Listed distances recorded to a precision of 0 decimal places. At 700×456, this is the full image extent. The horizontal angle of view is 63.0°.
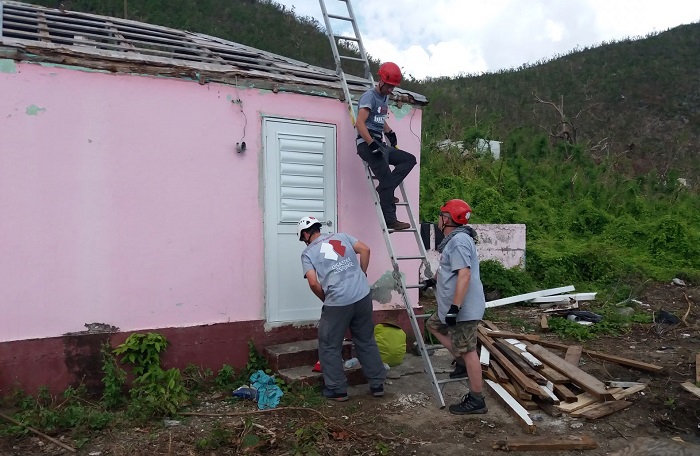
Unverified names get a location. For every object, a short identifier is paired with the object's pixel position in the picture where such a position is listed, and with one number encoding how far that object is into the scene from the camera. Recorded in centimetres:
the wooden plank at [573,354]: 687
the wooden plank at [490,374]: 614
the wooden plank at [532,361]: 620
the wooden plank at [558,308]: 973
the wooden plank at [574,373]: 563
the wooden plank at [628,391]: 581
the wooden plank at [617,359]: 666
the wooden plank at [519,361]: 593
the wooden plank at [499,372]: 606
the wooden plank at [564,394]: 563
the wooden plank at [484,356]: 635
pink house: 525
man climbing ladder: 609
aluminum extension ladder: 569
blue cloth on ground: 542
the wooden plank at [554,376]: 594
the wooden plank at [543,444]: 467
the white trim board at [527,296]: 997
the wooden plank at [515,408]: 501
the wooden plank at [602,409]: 536
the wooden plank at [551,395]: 555
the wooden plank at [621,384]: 616
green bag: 649
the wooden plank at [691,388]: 579
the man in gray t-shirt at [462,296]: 521
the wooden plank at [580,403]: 551
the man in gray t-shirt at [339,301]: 551
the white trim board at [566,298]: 1033
